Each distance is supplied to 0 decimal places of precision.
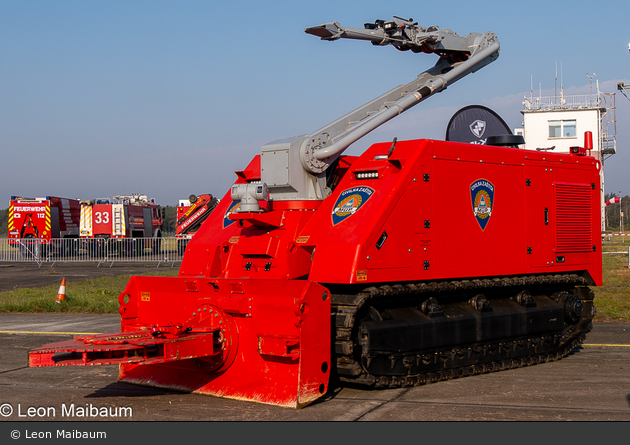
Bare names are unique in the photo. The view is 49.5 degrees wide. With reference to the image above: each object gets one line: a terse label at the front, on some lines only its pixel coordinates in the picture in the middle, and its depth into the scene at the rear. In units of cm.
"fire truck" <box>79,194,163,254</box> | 3578
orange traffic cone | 1630
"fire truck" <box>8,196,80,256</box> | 3456
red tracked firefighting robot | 708
